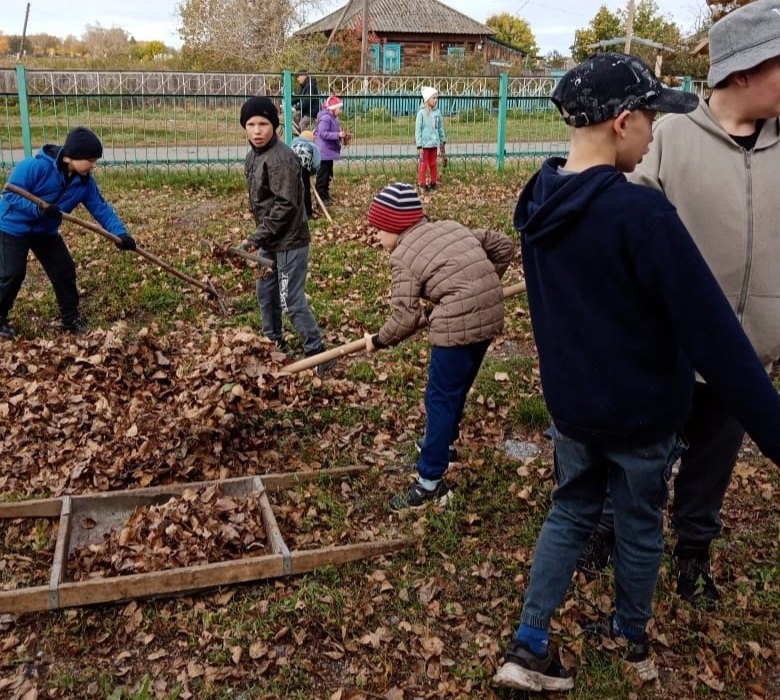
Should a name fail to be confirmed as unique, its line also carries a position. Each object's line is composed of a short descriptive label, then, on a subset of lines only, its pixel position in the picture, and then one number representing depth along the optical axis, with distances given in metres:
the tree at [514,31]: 49.62
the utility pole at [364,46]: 30.19
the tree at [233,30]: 33.25
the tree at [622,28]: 38.91
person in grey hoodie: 2.60
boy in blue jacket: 6.22
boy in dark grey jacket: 5.53
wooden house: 41.72
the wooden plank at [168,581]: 3.29
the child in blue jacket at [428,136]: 13.30
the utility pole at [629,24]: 24.55
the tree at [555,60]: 39.73
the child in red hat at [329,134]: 12.47
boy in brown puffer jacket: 3.66
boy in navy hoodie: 2.15
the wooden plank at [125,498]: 3.95
